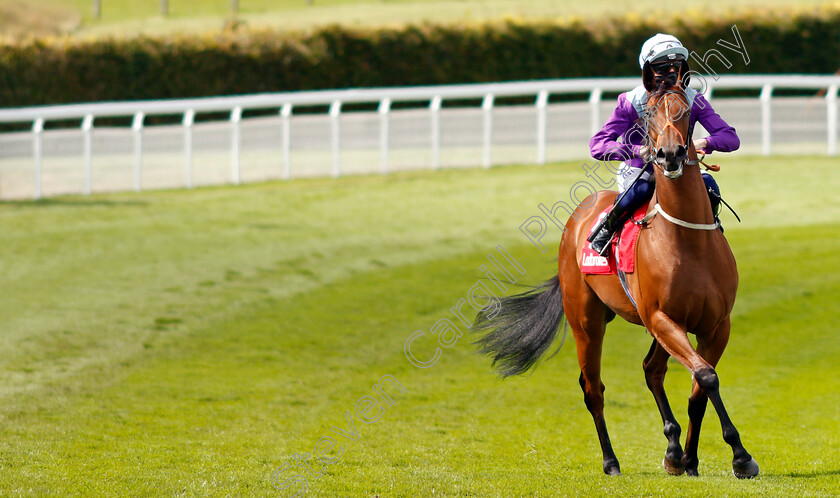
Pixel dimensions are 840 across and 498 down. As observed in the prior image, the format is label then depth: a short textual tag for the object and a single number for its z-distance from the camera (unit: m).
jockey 9.11
